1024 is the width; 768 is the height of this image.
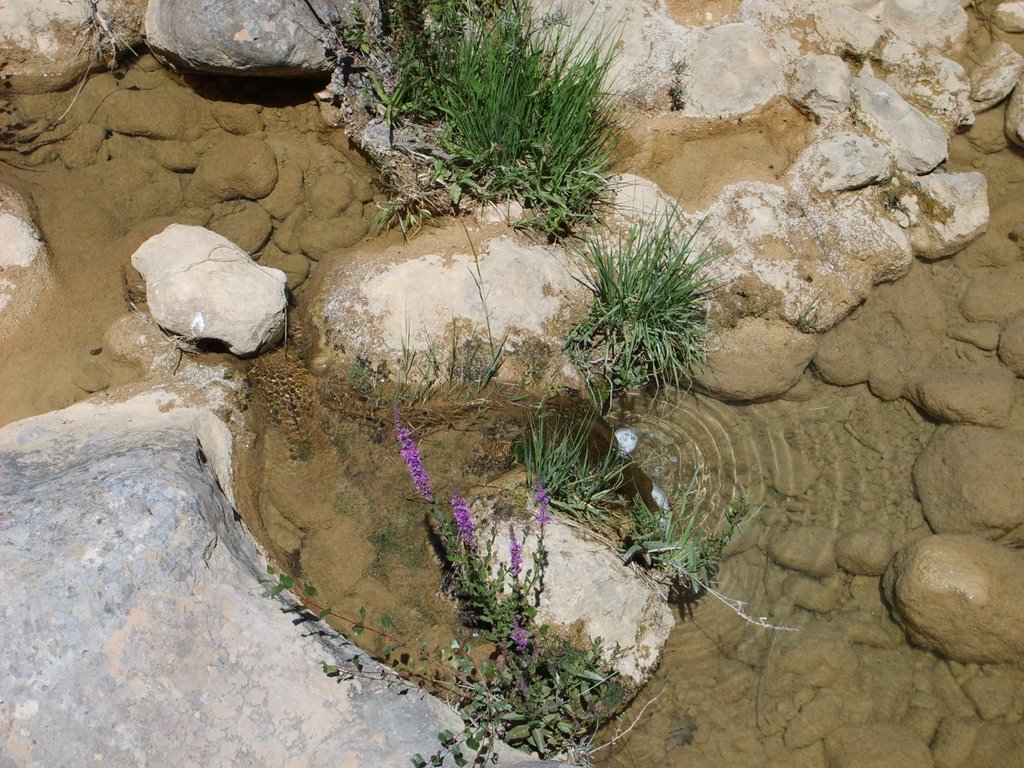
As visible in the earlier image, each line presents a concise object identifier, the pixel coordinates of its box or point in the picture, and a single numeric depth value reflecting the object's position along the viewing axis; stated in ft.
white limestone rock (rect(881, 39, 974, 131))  13.83
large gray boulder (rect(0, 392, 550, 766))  7.84
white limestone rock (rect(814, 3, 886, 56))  13.74
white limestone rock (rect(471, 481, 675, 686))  10.35
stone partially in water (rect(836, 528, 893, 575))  11.73
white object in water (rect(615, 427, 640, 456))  12.15
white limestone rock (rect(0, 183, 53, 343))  11.02
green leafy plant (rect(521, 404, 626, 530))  10.80
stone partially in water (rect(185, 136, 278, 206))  12.27
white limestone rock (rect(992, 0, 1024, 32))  14.39
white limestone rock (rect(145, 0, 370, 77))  11.52
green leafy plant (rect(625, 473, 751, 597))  10.85
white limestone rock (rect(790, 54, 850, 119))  13.06
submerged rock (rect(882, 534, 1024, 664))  11.03
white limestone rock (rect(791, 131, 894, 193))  12.73
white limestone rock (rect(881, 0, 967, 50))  14.12
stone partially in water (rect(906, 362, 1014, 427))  12.21
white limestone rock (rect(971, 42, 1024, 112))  14.01
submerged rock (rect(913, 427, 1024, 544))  11.64
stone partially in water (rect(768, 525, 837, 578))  11.75
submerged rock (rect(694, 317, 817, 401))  12.29
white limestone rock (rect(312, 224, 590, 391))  11.42
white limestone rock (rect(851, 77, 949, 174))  13.19
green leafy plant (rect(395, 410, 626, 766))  9.09
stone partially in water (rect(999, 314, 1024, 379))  12.61
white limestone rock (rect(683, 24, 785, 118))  13.05
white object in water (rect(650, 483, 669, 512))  11.87
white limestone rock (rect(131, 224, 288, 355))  10.73
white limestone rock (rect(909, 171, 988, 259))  13.10
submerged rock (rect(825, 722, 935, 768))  10.51
